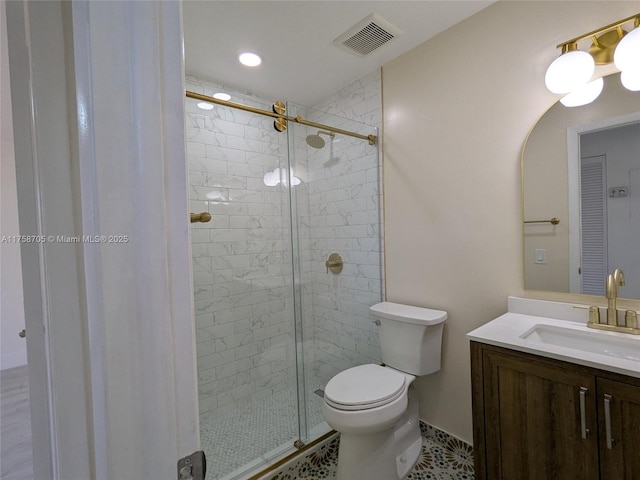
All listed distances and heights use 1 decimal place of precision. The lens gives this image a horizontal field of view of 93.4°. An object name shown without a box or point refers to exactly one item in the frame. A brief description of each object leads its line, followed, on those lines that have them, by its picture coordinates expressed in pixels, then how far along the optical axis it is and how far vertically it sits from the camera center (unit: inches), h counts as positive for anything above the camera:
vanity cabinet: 38.6 -28.1
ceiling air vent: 68.2 +47.2
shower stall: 85.2 -6.7
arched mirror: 51.7 +5.3
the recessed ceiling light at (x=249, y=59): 78.7 +47.3
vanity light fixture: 48.8 +27.7
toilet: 58.4 -33.7
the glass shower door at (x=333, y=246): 87.0 -4.0
